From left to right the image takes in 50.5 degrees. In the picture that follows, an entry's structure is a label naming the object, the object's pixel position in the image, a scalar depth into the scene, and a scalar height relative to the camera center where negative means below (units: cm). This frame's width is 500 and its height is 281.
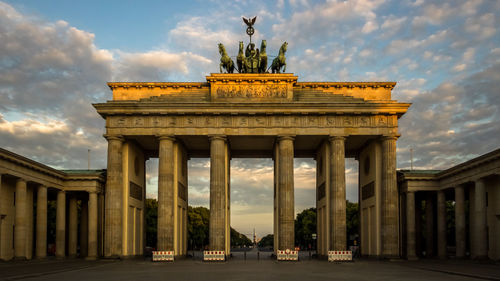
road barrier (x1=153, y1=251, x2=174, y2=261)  4878 -565
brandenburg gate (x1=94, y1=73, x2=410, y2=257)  5262 +610
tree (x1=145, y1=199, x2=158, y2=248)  10025 -535
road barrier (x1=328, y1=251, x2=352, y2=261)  4761 -565
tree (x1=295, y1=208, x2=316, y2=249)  12975 -831
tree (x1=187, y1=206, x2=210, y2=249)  12820 -772
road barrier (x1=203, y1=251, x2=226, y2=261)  4925 -575
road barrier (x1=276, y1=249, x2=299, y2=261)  4947 -577
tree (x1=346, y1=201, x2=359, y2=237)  10891 -573
